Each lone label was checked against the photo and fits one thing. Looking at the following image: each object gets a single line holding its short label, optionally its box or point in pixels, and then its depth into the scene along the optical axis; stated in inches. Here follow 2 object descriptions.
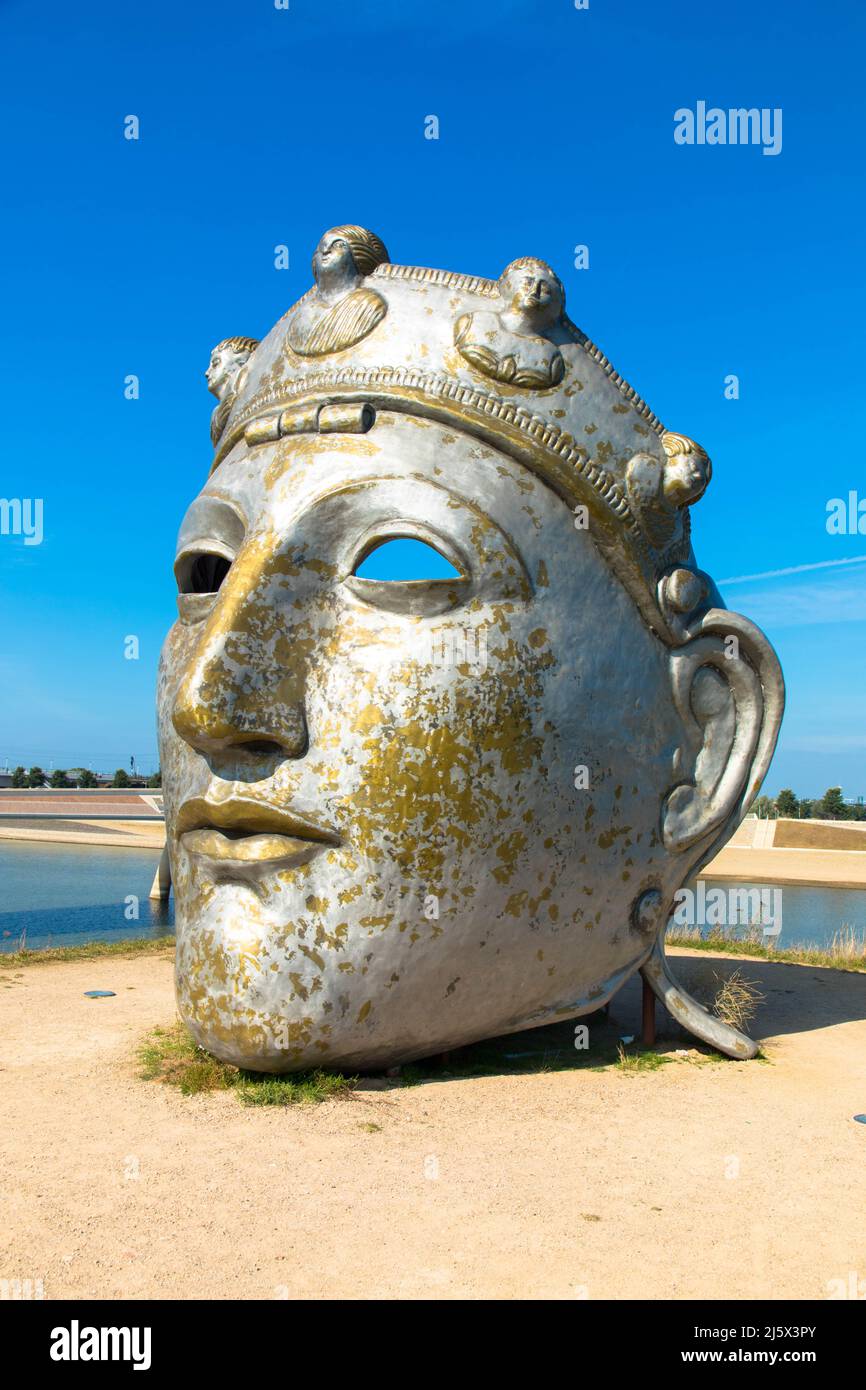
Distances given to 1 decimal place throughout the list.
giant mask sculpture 219.6
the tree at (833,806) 2260.1
